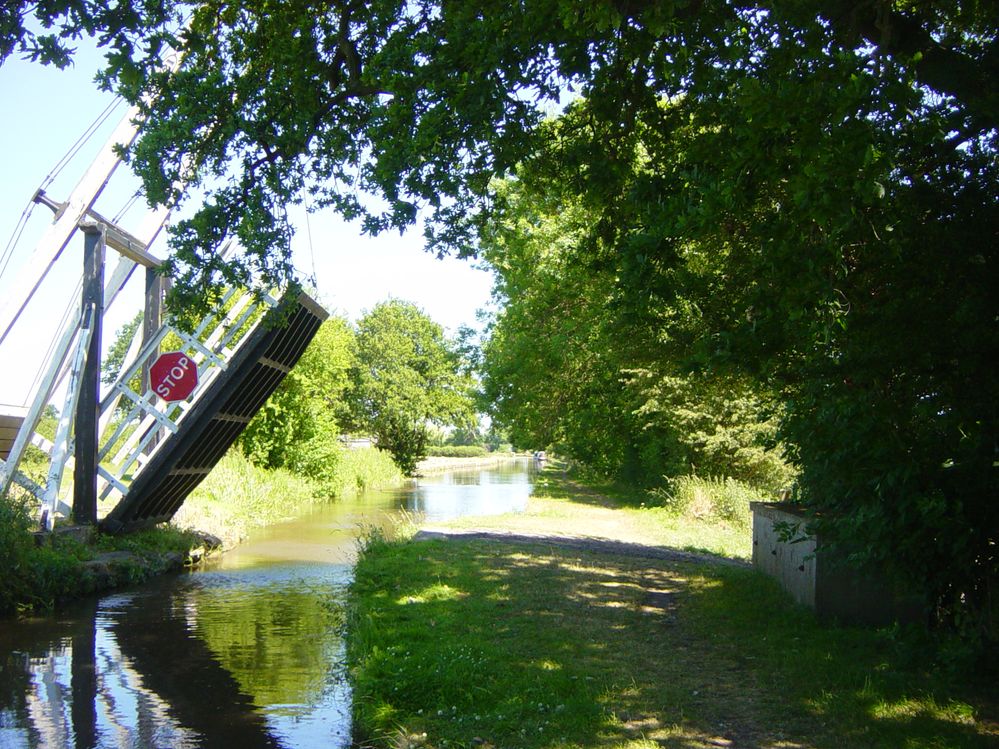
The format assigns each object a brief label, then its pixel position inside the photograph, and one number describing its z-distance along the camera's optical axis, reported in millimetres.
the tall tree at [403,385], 55844
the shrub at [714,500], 23438
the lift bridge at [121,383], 14844
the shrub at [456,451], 103100
